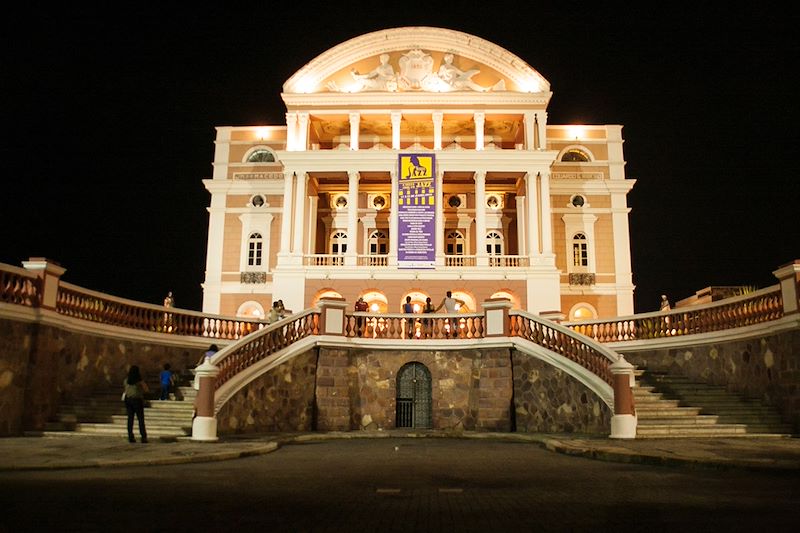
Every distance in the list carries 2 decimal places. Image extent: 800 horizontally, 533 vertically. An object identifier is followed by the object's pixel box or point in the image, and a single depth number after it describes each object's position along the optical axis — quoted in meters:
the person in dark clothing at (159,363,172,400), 16.99
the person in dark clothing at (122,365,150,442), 13.17
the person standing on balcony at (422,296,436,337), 19.86
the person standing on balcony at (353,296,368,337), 23.09
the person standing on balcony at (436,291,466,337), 21.88
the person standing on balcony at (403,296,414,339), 19.89
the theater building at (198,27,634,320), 32.75
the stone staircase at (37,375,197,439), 15.10
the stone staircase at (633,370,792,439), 15.05
